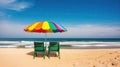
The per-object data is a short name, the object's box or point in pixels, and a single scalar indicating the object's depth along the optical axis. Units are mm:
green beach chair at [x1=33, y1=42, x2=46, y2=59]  3732
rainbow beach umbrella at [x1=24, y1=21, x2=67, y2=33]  3640
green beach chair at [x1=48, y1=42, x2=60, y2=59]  3769
